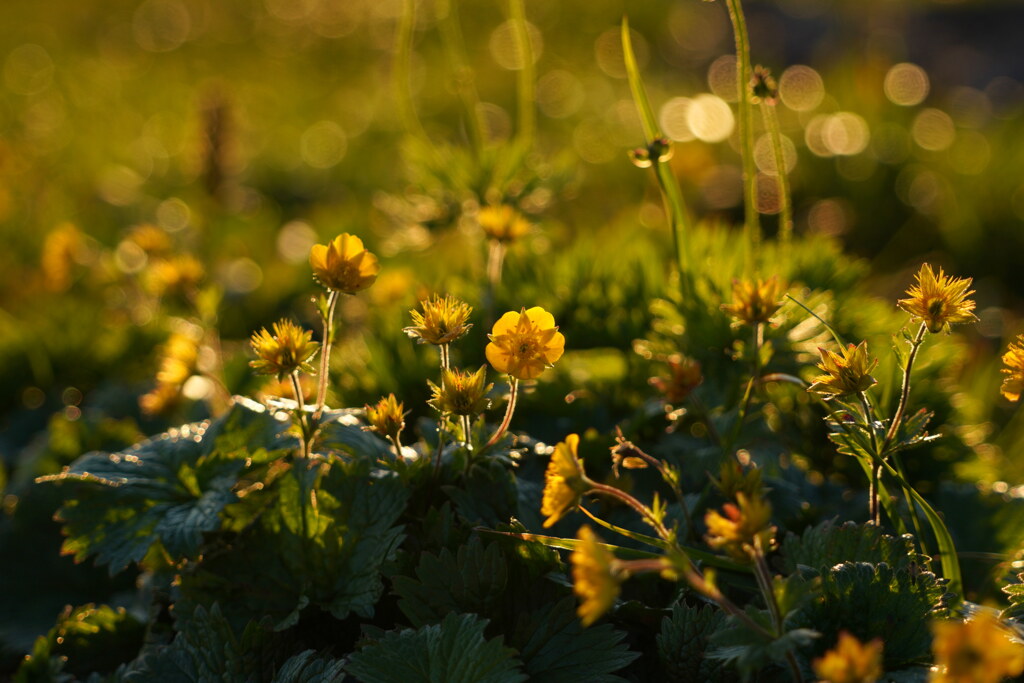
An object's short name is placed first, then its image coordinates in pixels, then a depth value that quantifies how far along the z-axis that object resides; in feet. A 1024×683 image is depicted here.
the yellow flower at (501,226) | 4.57
